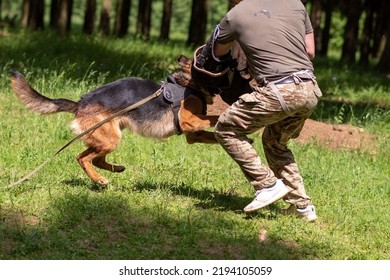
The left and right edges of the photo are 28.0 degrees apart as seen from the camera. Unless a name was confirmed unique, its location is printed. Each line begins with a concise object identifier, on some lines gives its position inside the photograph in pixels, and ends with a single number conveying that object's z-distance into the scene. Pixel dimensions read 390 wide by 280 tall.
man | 6.80
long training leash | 7.56
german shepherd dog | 7.71
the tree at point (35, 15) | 25.77
